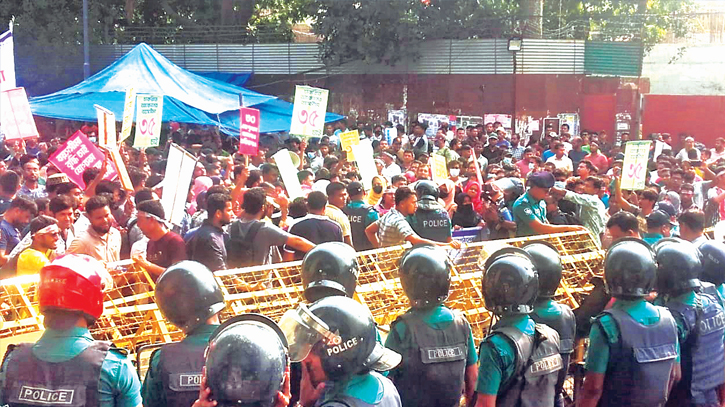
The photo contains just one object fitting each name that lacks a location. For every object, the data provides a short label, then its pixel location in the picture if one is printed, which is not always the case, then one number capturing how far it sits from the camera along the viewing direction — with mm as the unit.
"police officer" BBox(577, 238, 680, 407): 4348
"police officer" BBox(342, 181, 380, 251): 9195
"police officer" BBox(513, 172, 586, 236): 8367
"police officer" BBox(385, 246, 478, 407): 4320
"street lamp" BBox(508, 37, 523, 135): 22328
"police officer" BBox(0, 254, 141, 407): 3379
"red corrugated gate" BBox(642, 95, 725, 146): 25562
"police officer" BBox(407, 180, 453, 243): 8117
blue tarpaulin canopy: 19344
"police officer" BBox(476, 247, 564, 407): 4020
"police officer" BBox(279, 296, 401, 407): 3076
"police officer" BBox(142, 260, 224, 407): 3688
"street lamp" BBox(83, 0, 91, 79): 25594
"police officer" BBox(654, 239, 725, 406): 4941
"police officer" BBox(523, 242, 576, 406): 4605
